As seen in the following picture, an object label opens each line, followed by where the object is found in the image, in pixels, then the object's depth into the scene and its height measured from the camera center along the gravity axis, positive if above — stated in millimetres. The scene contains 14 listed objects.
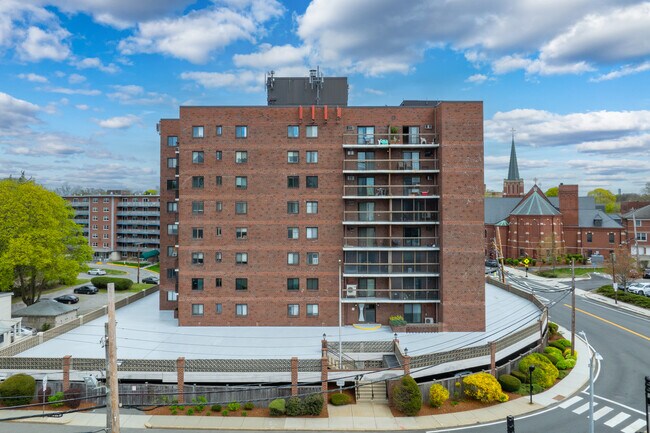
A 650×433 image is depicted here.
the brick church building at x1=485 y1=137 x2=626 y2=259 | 83438 -809
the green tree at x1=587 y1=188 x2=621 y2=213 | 157688 +9612
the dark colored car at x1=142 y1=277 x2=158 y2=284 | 74319 -9377
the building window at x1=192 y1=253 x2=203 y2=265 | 37219 -2837
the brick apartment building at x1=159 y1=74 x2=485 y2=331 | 36812 +917
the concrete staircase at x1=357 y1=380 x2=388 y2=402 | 26906 -10199
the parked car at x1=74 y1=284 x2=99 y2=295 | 62812 -9192
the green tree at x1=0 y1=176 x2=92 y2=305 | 46906 -1447
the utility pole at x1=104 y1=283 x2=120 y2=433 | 12516 -4318
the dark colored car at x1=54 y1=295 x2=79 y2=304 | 55844 -9309
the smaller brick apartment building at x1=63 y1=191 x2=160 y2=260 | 110562 +392
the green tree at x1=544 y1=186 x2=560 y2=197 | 159738 +11769
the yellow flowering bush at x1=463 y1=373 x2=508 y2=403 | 26047 -9617
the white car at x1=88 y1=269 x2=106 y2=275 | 82106 -8742
